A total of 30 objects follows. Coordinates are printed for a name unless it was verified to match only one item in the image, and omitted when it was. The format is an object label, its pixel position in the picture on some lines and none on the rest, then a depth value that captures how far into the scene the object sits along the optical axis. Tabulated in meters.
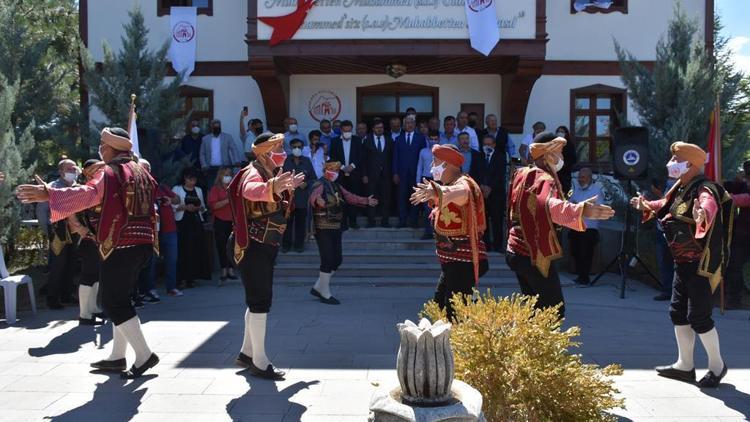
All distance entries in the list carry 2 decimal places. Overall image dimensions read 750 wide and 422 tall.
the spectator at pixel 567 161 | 11.73
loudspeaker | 10.03
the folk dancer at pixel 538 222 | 5.05
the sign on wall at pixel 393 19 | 12.55
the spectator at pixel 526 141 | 12.05
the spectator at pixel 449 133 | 12.32
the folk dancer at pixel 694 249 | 5.50
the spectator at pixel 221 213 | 10.52
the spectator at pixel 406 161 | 12.09
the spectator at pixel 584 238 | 10.82
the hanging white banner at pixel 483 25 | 12.43
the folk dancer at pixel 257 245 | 5.70
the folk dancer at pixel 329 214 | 8.88
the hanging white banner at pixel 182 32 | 14.23
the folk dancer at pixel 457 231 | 5.71
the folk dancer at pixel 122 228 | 5.60
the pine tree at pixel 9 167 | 9.01
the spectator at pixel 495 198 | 11.52
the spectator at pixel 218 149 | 12.80
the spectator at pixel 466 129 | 12.34
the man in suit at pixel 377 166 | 12.17
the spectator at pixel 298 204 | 10.99
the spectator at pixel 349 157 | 12.25
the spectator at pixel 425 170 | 11.70
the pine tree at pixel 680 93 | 10.78
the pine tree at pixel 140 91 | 11.27
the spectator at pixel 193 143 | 12.87
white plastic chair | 8.08
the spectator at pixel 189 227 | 10.45
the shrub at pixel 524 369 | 3.62
